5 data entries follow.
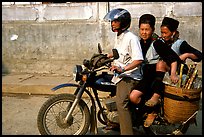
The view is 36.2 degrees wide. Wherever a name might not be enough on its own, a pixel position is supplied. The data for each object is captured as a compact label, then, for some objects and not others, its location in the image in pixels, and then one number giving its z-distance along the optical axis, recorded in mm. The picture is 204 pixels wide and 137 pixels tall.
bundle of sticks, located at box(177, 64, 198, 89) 3576
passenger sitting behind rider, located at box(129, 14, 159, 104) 3677
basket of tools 3521
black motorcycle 3771
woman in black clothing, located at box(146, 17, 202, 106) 3641
